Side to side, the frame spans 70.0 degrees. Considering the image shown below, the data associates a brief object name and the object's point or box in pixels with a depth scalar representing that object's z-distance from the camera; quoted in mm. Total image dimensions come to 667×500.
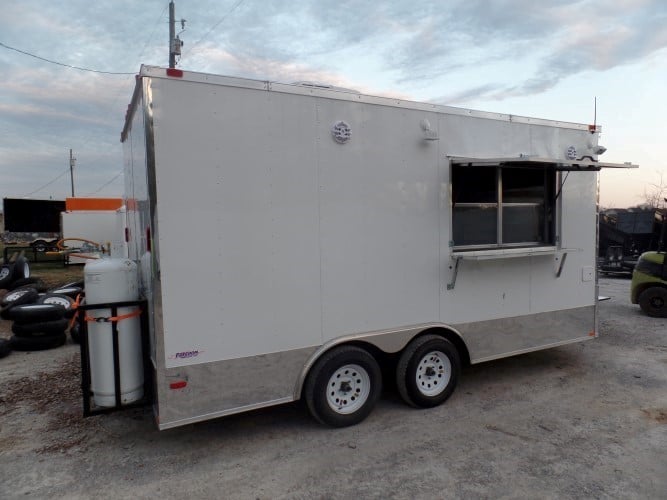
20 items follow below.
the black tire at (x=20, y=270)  11358
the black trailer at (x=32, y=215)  25266
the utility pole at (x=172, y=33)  15070
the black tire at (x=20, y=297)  8250
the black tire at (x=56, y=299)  8422
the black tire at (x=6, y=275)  11172
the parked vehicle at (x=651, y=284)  9148
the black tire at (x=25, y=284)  10953
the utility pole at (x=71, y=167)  44406
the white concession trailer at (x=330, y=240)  3682
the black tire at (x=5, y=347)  6770
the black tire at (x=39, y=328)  6977
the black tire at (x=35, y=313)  6789
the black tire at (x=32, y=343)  7023
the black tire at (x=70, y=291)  9041
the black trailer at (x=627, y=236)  16109
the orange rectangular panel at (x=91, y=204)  22172
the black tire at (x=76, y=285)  9753
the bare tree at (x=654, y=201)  30047
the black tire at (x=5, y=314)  7243
